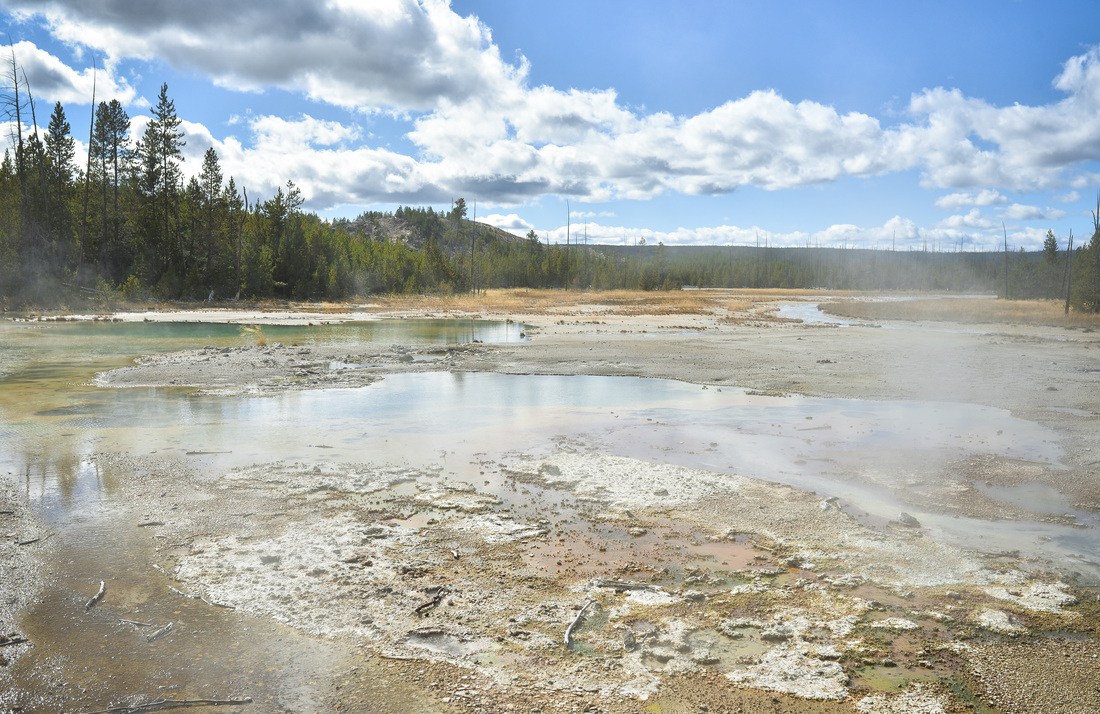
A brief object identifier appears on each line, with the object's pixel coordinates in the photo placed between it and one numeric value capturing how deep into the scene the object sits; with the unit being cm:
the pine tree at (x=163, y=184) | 5878
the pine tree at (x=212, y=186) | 6245
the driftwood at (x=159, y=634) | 464
